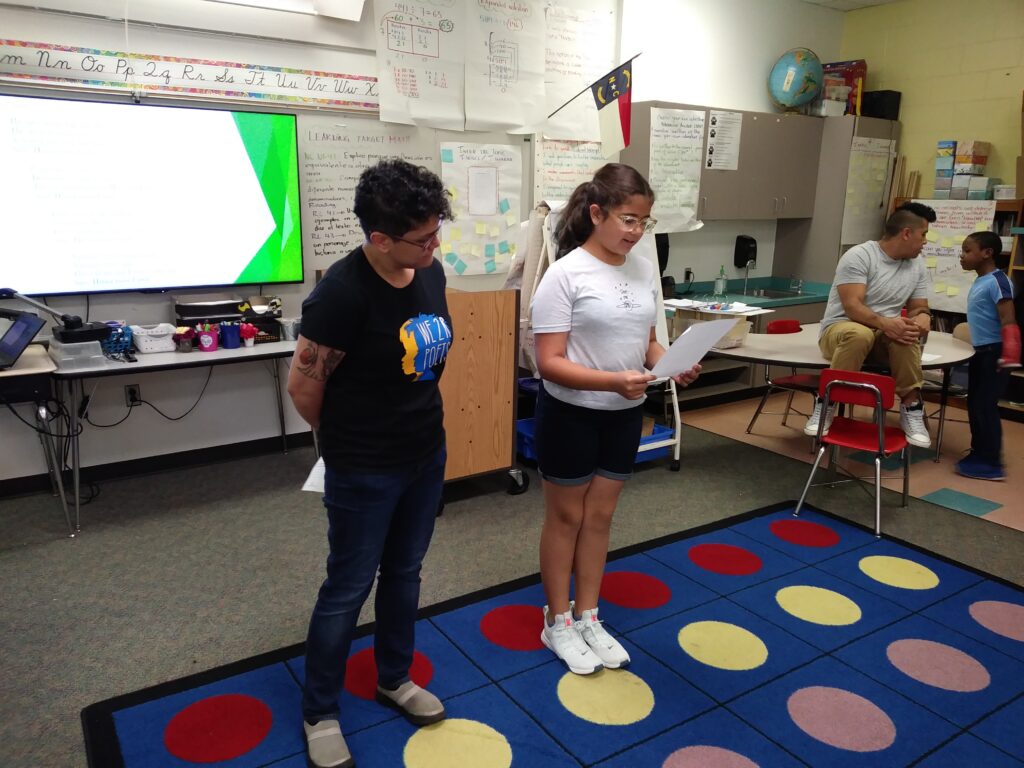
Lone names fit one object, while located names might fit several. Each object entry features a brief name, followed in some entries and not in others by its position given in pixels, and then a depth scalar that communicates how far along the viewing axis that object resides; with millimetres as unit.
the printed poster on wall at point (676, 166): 4625
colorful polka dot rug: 1790
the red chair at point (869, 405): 2953
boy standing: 3551
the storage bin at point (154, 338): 3098
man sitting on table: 3385
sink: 5551
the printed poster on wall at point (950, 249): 4891
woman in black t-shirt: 1426
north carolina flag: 3582
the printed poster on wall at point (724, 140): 4816
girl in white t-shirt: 1842
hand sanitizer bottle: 5348
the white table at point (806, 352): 3416
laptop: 2688
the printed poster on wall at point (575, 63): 4289
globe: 5160
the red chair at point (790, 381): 3945
